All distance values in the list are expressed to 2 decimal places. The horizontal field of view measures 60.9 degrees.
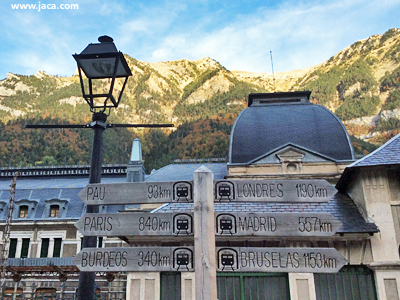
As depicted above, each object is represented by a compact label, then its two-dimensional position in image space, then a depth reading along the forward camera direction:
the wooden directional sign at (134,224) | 4.26
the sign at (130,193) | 4.42
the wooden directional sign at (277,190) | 4.37
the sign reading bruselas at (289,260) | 4.18
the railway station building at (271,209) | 9.24
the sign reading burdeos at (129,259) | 4.18
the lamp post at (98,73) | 4.57
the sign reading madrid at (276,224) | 4.25
